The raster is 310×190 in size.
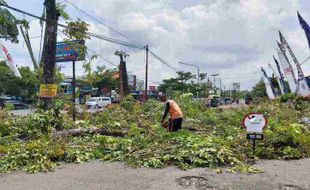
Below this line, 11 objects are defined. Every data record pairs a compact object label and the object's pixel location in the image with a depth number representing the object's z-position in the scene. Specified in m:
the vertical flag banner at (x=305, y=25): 32.25
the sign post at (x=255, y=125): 10.91
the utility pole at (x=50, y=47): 16.34
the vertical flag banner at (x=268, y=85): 59.66
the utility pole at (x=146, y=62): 43.77
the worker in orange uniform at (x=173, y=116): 14.62
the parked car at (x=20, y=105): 53.62
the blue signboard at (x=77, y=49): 18.62
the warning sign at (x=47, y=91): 16.22
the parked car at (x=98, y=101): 58.69
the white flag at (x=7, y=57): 21.97
